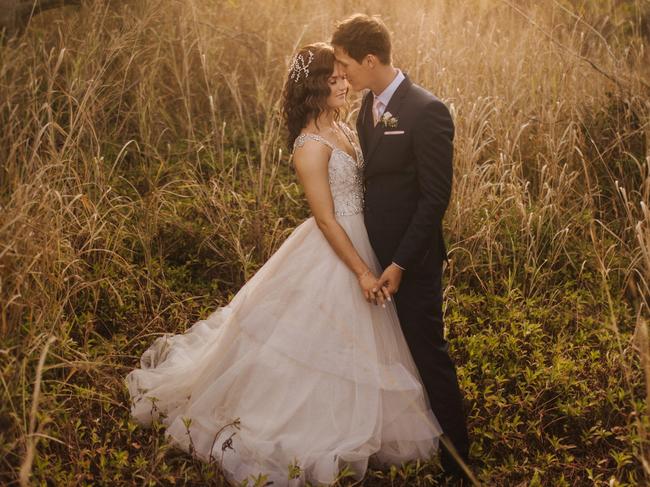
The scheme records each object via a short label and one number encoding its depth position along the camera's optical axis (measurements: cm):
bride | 276
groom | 251
